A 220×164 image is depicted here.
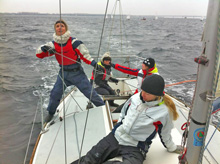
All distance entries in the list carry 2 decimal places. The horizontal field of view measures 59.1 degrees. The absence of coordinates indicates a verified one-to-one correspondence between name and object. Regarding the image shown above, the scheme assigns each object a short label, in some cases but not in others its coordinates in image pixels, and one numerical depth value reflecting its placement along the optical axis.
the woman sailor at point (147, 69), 2.37
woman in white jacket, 1.30
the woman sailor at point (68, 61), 2.38
